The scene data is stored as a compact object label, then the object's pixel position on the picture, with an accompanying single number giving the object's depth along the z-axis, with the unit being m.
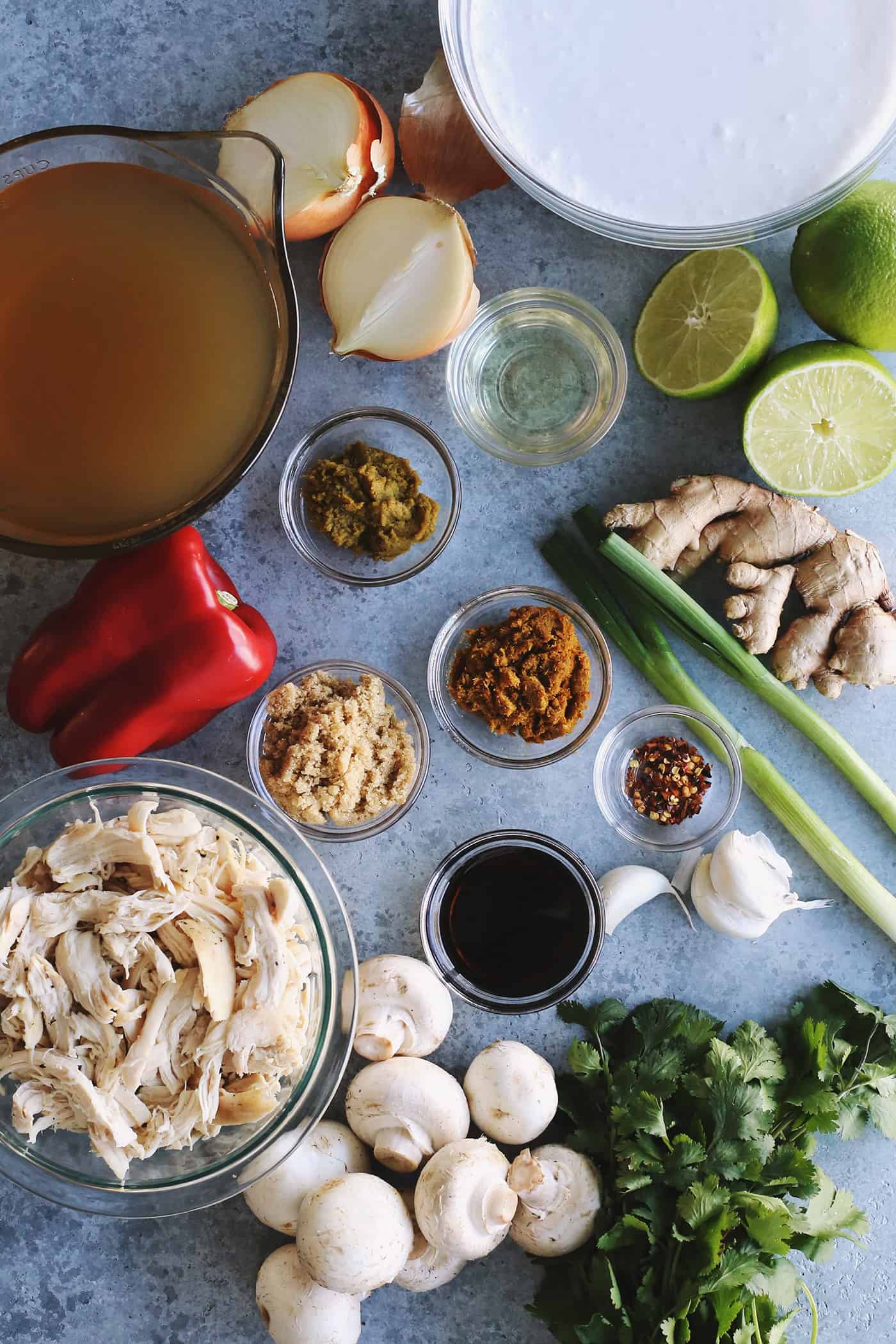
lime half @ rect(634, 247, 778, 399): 0.71
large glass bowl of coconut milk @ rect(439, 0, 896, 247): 0.66
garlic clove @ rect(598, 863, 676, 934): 0.73
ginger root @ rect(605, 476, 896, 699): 0.73
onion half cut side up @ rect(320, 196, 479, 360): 0.69
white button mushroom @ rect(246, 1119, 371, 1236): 0.70
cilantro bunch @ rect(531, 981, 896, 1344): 0.68
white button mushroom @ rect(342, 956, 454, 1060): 0.70
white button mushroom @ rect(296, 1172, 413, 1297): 0.67
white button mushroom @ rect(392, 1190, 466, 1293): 0.71
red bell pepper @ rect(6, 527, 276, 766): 0.69
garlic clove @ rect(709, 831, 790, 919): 0.72
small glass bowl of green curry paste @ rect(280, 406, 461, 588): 0.72
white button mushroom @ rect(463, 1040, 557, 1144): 0.70
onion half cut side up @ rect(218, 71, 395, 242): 0.68
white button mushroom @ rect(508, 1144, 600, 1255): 0.70
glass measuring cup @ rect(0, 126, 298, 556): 0.61
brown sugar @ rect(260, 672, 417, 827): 0.71
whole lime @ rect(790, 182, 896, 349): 0.68
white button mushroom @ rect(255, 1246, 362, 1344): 0.69
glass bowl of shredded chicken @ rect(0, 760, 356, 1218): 0.61
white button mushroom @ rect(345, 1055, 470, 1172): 0.70
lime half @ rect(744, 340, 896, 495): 0.71
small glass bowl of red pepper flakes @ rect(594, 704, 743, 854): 0.74
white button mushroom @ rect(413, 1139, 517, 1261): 0.68
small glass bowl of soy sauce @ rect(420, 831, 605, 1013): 0.73
